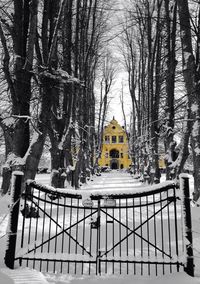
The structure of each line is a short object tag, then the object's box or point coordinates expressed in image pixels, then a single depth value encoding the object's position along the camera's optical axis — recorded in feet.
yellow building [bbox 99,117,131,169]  237.25
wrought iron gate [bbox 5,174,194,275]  13.47
